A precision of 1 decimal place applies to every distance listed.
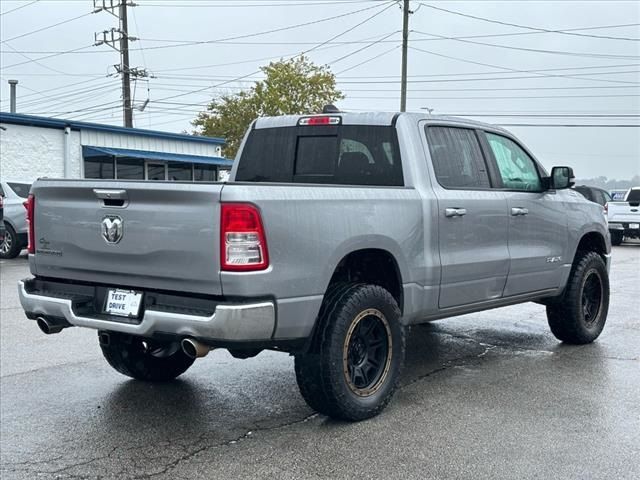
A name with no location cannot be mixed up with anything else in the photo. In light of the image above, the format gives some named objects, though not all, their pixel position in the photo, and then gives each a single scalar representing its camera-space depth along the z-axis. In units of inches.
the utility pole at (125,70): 1347.2
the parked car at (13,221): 598.7
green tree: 1923.0
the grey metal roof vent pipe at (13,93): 1724.9
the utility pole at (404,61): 1235.2
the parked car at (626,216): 840.9
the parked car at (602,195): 959.0
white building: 938.1
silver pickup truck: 160.4
